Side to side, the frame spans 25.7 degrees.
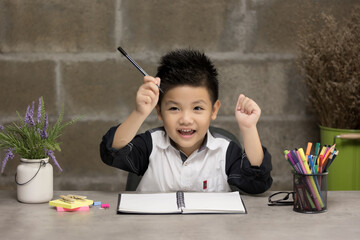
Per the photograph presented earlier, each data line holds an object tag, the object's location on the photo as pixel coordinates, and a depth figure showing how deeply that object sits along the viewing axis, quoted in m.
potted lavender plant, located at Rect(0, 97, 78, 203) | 2.00
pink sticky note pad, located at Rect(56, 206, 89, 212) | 1.94
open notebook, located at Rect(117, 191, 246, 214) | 1.91
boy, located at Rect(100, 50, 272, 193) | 2.11
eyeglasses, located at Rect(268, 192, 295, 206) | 2.00
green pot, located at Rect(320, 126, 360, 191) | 2.94
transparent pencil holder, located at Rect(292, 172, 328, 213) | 1.93
